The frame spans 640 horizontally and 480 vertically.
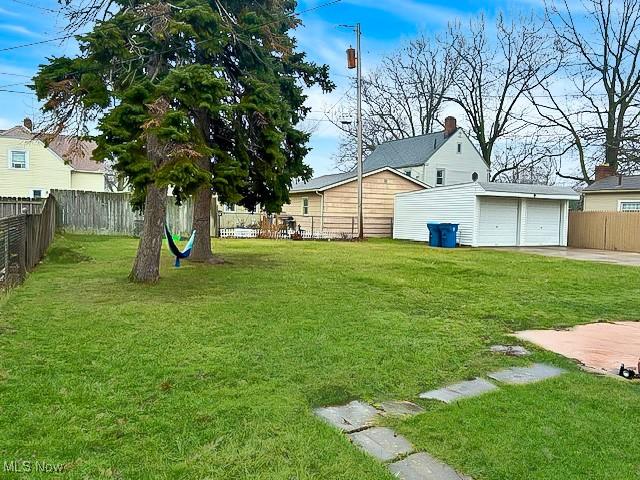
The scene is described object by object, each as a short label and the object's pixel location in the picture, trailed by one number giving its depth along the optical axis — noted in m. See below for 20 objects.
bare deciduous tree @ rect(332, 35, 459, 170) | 36.00
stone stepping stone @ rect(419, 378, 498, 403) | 3.78
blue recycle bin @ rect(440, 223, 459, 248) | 19.42
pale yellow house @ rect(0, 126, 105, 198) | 27.17
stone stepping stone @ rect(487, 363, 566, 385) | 4.21
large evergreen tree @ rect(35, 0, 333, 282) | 7.46
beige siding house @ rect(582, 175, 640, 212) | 23.20
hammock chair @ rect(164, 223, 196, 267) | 9.74
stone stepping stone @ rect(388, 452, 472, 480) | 2.60
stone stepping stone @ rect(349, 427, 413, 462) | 2.86
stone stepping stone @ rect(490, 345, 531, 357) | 5.00
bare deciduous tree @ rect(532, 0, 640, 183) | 26.67
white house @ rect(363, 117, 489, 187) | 31.05
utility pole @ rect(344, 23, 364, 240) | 21.36
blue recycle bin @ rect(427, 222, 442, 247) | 19.67
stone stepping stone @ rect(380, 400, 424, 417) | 3.45
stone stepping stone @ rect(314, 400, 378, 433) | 3.24
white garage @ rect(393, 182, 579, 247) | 19.66
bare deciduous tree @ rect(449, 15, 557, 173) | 31.83
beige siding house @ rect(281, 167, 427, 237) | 24.22
